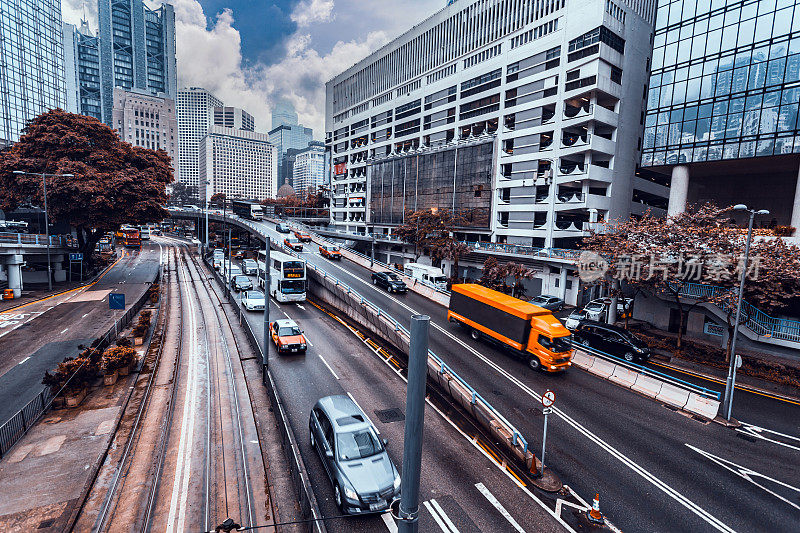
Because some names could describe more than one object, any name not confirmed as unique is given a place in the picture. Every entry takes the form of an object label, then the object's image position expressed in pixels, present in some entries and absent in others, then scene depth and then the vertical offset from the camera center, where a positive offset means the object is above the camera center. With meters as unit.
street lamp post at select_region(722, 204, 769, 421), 16.80 -6.38
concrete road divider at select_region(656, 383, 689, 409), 18.22 -7.81
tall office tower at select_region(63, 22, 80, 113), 139.50 +57.12
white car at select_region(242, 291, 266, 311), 33.97 -7.41
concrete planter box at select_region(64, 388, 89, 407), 16.28 -8.33
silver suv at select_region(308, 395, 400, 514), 10.13 -7.12
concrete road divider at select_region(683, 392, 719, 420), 17.31 -7.89
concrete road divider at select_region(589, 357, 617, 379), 21.39 -7.71
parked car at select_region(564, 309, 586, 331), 29.84 -6.99
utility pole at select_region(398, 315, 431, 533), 4.54 -2.60
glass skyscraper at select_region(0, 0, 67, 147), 86.00 +38.75
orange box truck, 20.61 -5.67
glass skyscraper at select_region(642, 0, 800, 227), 30.00 +12.97
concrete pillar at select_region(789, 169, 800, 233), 28.98 +2.79
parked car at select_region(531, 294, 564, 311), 36.66 -6.68
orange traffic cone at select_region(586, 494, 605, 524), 10.51 -7.98
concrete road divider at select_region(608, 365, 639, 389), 20.27 -7.74
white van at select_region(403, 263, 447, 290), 43.16 -5.18
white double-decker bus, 36.47 -5.62
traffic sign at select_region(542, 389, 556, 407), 12.84 -5.75
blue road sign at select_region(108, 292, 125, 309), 22.42 -5.21
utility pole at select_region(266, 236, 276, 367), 18.85 -6.40
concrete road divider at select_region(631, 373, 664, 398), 19.17 -7.76
